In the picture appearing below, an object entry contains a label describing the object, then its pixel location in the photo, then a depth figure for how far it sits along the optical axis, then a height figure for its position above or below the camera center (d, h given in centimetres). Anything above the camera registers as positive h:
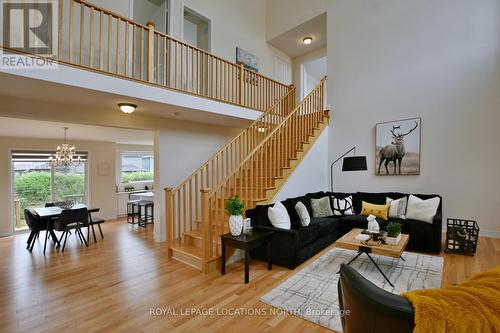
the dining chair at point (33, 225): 457 -103
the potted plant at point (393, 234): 306 -83
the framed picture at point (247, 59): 690 +318
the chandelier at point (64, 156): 585 +33
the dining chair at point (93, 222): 504 -108
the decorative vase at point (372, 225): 326 -76
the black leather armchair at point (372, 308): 101 -60
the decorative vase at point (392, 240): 305 -90
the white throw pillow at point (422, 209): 407 -69
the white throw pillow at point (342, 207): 495 -77
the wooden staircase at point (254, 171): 345 -3
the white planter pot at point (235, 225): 324 -74
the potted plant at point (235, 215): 324 -61
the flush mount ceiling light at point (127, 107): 385 +100
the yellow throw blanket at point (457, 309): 97 -58
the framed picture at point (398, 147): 509 +46
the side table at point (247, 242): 301 -94
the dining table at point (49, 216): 456 -85
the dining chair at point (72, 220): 445 -94
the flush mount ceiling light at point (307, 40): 761 +404
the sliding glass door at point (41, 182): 638 -33
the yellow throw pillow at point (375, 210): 454 -78
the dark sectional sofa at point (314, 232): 340 -100
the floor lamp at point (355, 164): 460 +9
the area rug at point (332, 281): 238 -135
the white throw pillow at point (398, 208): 444 -71
